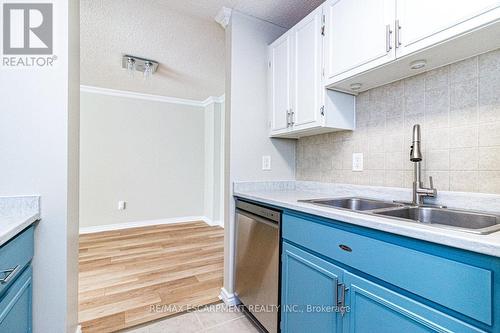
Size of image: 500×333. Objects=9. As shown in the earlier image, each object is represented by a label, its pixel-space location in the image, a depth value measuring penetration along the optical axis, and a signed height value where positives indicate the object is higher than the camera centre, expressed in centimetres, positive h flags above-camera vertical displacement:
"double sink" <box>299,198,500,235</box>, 106 -23
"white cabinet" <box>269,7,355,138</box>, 165 +57
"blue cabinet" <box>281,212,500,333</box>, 69 -43
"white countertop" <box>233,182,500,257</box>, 68 -21
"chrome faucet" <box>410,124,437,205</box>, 126 -7
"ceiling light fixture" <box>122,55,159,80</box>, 287 +125
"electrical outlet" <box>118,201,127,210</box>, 410 -68
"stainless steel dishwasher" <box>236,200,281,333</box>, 151 -66
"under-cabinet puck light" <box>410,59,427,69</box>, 123 +53
